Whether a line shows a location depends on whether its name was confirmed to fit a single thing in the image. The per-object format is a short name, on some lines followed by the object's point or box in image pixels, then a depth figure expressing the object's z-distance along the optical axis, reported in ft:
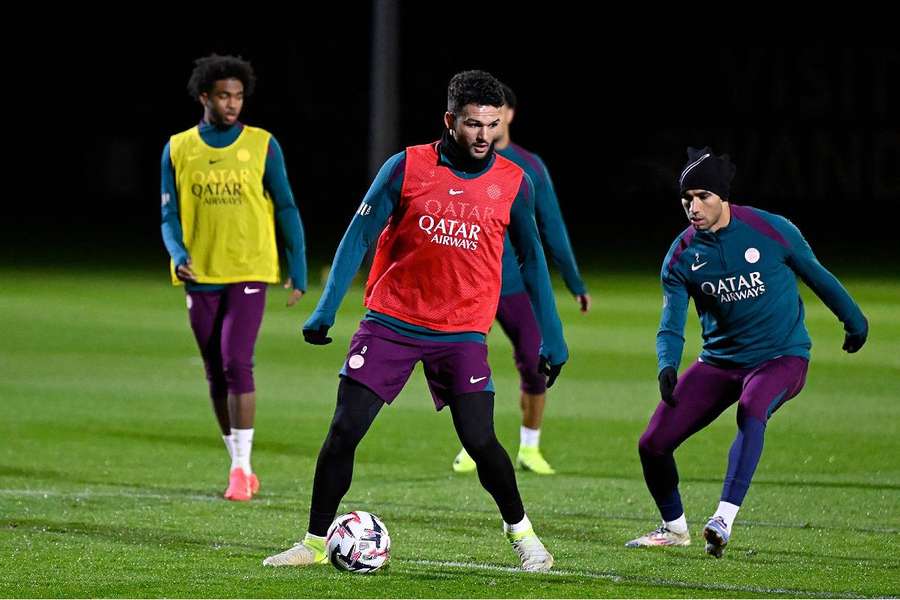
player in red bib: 45.75
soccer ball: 46.24
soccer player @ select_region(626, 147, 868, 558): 49.98
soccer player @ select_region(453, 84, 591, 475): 62.49
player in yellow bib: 61.98
